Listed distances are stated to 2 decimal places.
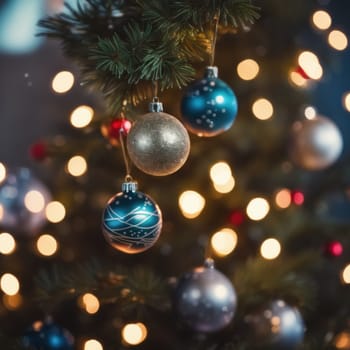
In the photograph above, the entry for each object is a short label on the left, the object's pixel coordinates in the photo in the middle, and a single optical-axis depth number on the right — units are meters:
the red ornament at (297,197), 1.32
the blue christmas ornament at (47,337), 1.18
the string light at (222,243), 1.24
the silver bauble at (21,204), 1.33
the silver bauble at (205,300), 1.11
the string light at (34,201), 1.35
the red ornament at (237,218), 1.31
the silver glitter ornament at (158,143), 1.00
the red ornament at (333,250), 1.27
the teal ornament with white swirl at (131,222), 1.01
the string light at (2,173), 1.33
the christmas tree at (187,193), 1.02
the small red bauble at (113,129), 1.11
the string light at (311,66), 1.21
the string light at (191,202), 1.25
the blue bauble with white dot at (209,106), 1.06
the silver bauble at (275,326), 1.19
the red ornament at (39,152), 1.30
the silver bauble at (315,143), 1.30
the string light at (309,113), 1.28
